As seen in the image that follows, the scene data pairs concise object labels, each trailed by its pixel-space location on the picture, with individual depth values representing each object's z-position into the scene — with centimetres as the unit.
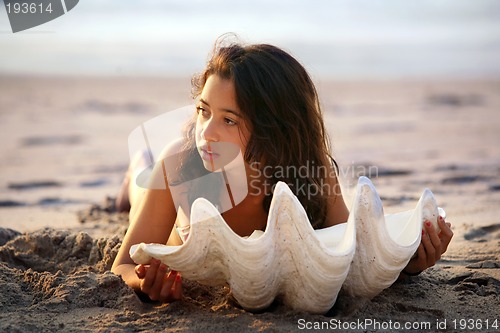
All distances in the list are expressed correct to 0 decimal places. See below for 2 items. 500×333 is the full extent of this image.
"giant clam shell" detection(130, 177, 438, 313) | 280
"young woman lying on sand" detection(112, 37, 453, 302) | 347
